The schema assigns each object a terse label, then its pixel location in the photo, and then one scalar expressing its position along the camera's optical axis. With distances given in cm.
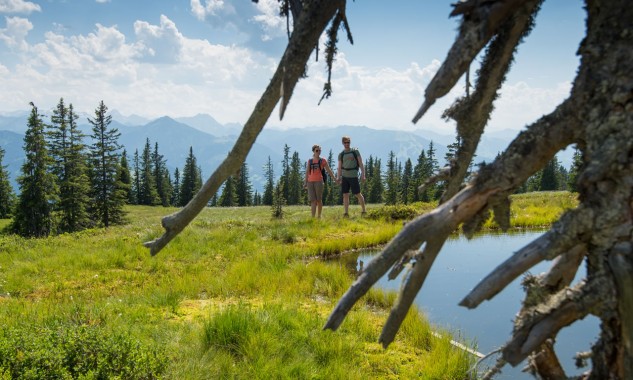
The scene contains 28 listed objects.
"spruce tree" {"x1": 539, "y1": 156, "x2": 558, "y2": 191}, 7688
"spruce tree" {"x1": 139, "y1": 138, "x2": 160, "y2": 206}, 9381
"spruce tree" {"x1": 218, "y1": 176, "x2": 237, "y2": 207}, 8642
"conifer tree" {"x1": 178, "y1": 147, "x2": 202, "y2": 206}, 9088
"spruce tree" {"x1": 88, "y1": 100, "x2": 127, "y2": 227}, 5016
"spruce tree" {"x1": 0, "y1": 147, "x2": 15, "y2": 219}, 7138
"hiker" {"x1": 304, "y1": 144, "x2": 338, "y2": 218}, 1526
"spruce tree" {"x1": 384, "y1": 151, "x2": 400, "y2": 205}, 7256
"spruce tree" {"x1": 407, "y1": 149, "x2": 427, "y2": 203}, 6996
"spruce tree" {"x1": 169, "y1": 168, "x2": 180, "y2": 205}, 11724
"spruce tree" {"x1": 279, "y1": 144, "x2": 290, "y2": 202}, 9362
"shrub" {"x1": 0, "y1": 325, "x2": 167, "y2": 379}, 413
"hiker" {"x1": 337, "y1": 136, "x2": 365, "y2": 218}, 1445
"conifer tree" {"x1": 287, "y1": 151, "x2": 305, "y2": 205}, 9656
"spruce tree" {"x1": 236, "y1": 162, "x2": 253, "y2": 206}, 9726
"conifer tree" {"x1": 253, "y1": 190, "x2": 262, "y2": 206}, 12469
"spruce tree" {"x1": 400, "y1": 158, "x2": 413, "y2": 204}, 7956
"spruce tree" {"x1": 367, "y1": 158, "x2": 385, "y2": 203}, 9450
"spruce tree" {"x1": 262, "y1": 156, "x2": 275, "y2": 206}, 9244
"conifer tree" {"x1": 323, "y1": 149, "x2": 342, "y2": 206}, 9288
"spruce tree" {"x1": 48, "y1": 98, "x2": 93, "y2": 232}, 4609
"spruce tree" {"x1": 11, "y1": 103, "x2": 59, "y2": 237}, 4122
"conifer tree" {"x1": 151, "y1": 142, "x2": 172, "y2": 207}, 10161
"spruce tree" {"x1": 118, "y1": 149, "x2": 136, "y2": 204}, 7966
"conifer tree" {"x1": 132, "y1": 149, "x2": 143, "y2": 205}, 9560
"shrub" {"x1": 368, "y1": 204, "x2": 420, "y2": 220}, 1772
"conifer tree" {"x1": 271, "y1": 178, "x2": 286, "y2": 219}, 2158
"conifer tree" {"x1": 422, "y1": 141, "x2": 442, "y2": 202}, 6944
